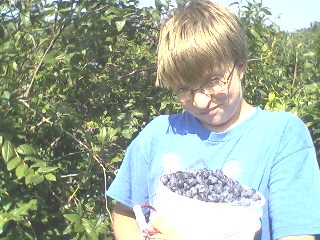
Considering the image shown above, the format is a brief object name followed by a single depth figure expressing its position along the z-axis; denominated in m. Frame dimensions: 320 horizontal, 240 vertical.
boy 1.56
